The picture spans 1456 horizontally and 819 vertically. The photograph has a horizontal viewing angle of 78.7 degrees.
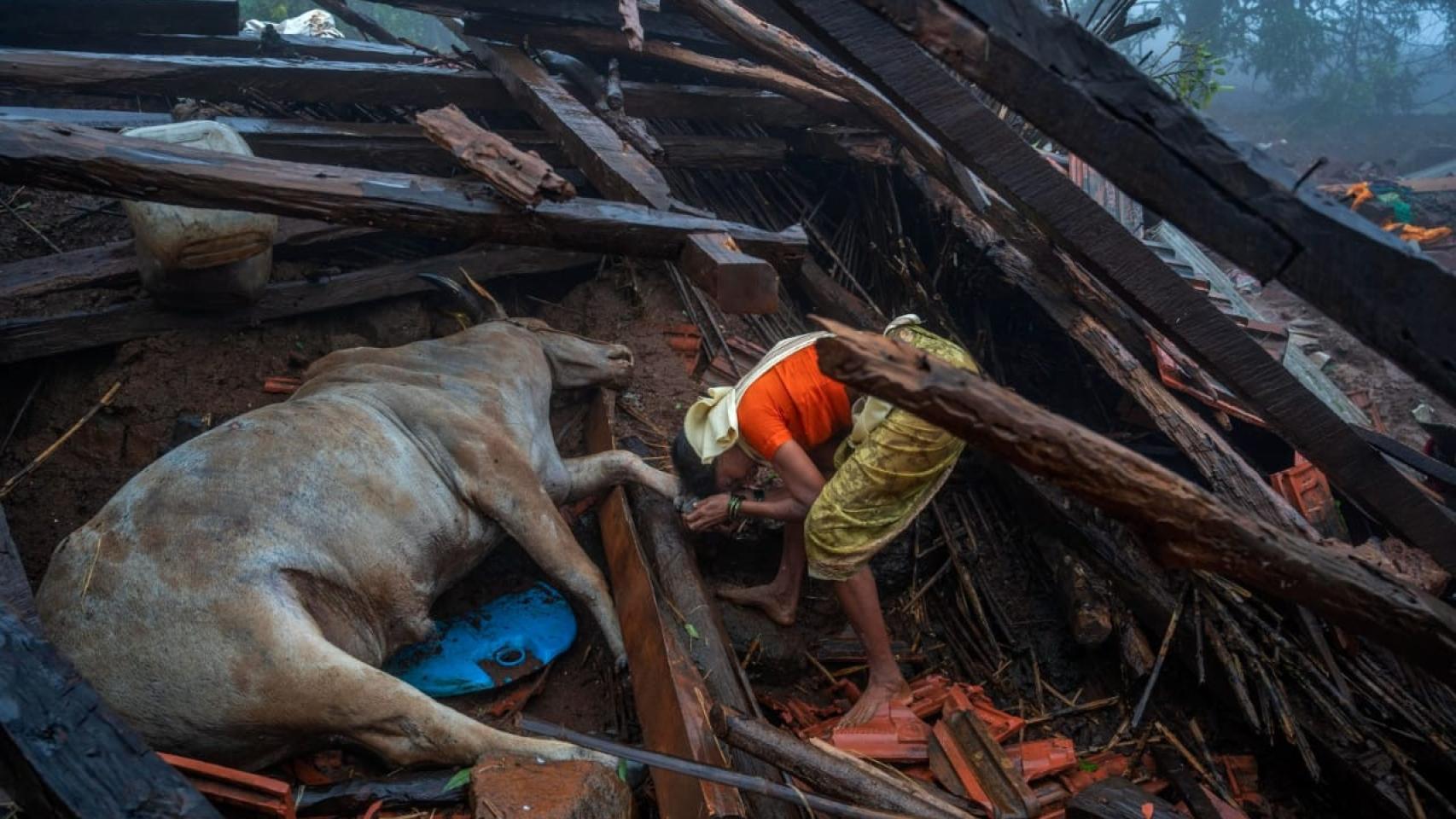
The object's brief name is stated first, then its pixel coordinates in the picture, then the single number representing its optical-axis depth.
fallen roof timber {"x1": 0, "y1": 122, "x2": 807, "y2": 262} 3.15
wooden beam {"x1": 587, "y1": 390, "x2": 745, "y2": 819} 2.99
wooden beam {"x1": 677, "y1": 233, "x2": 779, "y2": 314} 3.64
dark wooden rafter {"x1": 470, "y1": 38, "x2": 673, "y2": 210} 4.41
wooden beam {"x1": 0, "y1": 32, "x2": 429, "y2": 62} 6.93
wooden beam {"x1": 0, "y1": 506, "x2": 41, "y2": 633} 2.65
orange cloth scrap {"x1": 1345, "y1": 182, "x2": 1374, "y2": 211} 12.70
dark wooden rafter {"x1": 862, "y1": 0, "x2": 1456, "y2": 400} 2.23
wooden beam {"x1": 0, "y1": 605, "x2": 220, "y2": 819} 2.01
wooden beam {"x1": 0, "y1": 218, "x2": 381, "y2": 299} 4.73
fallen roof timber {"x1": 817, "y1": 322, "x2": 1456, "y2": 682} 1.88
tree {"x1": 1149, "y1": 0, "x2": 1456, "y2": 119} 22.48
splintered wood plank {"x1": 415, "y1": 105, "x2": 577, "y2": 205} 3.67
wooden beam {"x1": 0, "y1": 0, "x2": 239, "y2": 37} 6.81
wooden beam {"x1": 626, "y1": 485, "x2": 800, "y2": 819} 3.38
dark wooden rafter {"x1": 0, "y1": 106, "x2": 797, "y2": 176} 5.63
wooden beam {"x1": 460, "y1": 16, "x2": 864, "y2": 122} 6.30
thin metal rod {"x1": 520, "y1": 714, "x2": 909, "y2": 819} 2.69
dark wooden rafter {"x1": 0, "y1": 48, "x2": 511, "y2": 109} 5.39
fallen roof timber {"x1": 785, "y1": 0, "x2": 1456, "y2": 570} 3.07
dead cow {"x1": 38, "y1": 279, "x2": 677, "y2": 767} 3.12
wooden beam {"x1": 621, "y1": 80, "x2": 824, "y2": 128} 6.56
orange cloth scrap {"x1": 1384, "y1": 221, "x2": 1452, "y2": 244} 12.15
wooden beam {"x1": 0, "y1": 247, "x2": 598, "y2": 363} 4.75
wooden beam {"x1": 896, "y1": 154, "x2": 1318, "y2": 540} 4.27
